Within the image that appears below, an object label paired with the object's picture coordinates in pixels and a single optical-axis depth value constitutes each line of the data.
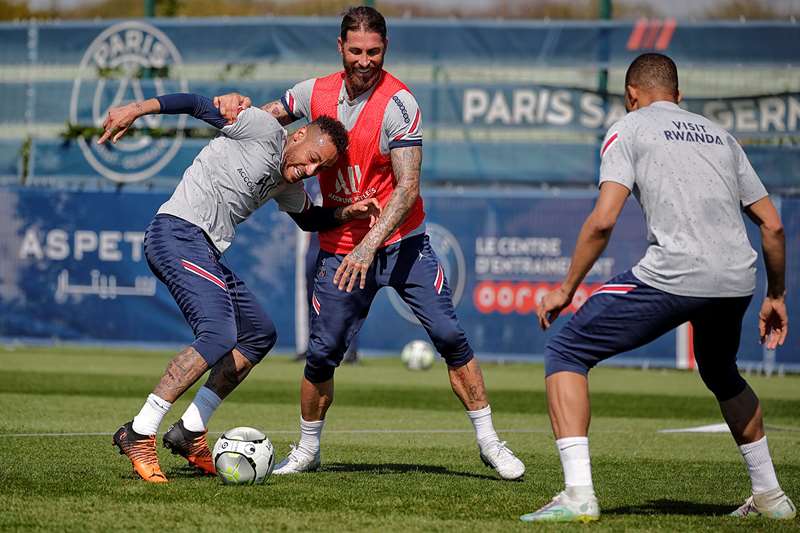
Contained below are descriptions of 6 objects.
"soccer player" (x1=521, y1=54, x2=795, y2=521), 11.39
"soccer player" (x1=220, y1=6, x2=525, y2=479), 14.73
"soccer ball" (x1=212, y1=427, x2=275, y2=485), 13.70
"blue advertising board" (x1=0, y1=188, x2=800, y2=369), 35.87
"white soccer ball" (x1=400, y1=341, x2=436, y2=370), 34.72
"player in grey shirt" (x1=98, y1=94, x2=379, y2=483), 13.68
